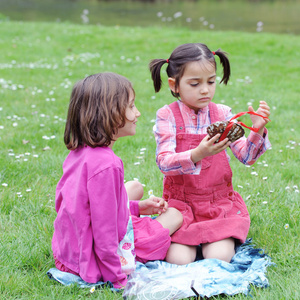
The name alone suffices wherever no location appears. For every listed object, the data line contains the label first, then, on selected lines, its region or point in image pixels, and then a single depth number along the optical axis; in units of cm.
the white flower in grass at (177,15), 1903
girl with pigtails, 270
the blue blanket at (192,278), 229
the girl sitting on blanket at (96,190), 230
